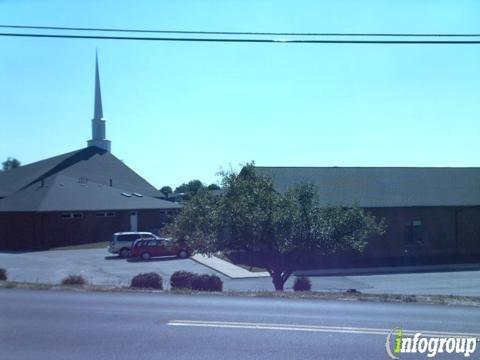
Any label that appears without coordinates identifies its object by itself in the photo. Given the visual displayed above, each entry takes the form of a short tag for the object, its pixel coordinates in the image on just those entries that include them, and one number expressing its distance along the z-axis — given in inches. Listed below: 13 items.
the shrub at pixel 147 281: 544.1
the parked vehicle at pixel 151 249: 1310.3
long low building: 1315.2
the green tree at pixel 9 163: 5093.5
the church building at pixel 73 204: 1587.1
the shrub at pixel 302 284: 693.3
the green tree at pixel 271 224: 739.4
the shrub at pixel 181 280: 542.9
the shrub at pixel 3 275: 614.5
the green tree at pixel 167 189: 4919.5
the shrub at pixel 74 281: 556.1
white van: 1360.7
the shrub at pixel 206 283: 533.3
